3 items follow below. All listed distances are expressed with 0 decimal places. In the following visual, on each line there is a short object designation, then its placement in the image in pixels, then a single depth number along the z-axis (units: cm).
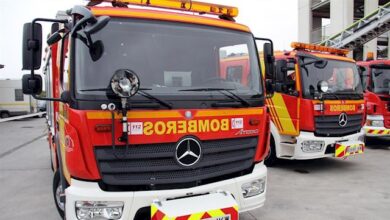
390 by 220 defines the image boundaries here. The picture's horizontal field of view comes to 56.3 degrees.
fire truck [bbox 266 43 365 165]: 652
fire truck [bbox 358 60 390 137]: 880
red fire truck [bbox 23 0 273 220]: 291
